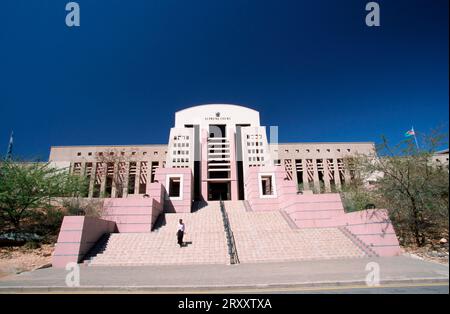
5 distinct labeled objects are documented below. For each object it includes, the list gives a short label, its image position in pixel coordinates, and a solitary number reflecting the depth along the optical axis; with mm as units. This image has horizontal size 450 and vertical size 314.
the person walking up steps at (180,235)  11594
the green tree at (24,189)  13773
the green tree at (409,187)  10125
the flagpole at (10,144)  42488
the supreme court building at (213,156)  32062
